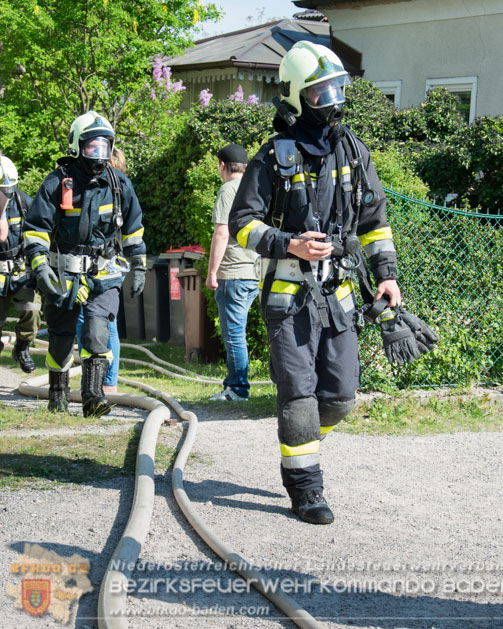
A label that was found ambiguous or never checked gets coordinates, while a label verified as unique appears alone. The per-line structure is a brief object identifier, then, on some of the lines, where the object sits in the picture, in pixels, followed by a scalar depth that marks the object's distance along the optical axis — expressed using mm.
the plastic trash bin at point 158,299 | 11984
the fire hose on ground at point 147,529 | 2988
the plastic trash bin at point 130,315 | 12359
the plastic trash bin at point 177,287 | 10833
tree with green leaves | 15008
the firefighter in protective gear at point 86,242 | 6082
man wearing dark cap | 7184
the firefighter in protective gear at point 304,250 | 4238
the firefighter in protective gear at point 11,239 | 7961
